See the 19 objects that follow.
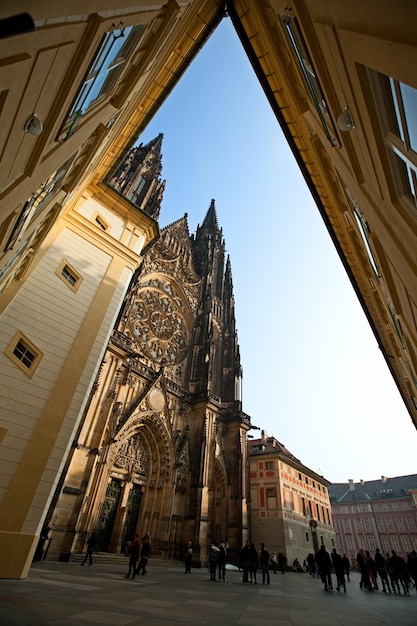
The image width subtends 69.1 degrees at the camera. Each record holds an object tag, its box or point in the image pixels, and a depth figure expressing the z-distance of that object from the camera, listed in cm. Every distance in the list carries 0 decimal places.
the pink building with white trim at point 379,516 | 5116
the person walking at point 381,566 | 1153
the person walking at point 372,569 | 1140
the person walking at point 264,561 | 1091
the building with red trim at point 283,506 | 2438
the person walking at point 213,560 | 976
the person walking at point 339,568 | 950
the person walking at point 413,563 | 1018
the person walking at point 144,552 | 936
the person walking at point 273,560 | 2017
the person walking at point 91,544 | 1009
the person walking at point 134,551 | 799
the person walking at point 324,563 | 964
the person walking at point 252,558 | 1075
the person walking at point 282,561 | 1931
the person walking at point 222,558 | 1015
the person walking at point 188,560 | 1131
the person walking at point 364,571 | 1105
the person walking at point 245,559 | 1050
